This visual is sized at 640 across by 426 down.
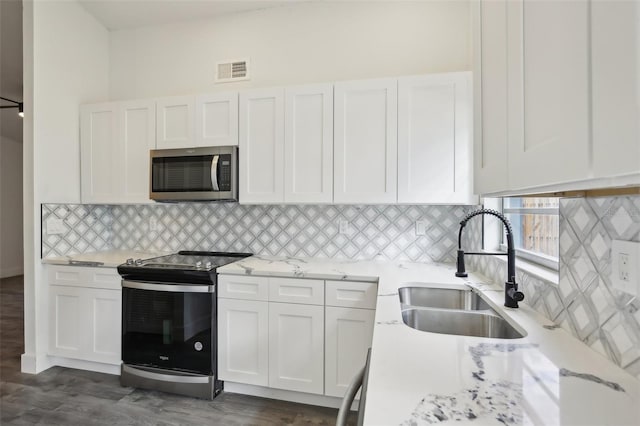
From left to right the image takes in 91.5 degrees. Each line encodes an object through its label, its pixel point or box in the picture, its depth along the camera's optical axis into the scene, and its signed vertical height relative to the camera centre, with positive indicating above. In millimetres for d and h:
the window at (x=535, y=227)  1418 -79
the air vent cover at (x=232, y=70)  2814 +1287
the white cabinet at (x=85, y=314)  2396 -808
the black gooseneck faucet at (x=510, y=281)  1278 -295
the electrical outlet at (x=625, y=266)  765 -140
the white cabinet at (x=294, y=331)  1985 -793
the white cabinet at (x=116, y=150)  2625 +530
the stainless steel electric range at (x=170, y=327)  2143 -819
